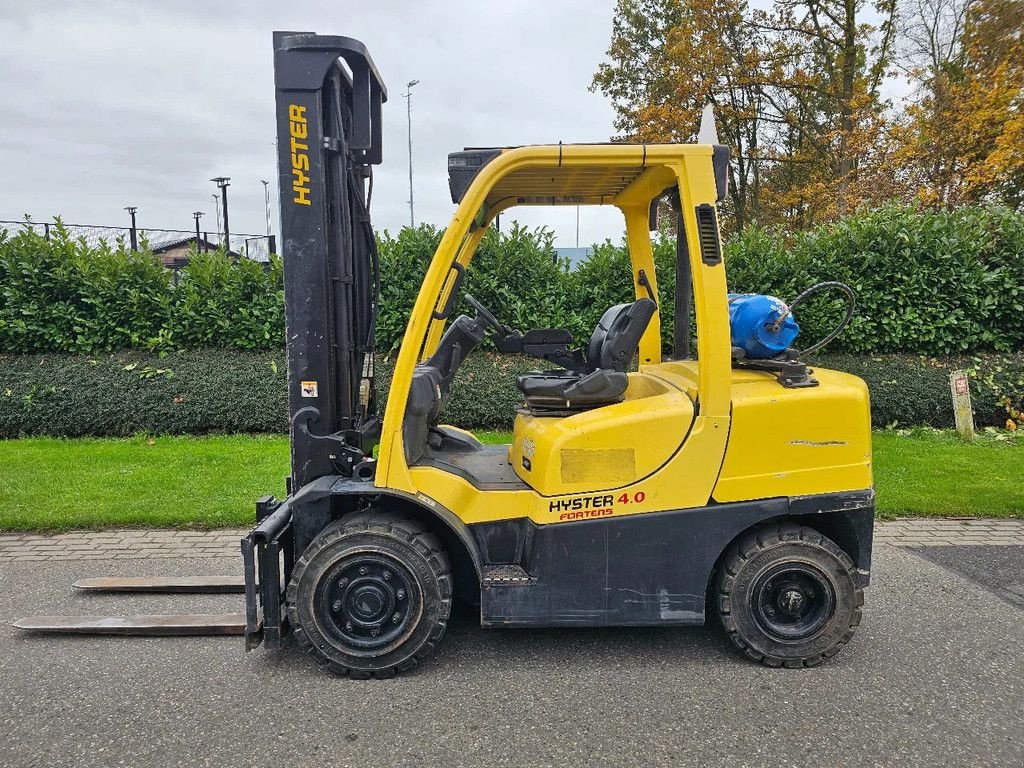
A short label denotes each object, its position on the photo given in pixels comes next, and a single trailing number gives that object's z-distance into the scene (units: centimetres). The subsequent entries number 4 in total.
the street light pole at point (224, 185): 2597
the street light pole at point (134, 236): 1493
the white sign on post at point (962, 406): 878
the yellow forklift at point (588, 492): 346
